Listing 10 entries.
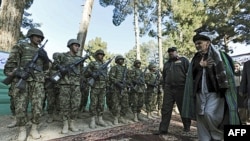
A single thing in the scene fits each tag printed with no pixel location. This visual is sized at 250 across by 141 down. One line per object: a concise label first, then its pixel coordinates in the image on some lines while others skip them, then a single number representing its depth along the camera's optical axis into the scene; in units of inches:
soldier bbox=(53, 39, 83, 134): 114.9
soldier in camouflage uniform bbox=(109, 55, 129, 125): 148.8
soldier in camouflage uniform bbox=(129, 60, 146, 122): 167.3
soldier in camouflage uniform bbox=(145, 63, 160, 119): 184.5
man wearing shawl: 66.4
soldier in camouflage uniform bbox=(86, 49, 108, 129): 132.8
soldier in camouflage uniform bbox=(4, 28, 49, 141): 97.2
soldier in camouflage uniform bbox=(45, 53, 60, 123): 133.1
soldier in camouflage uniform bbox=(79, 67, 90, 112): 150.4
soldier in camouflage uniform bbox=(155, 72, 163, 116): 206.2
